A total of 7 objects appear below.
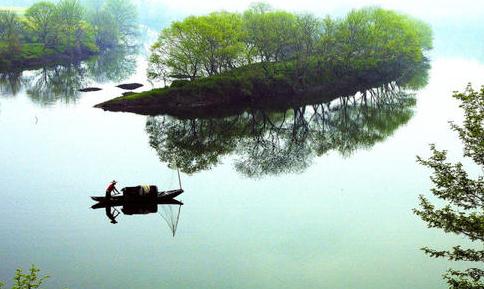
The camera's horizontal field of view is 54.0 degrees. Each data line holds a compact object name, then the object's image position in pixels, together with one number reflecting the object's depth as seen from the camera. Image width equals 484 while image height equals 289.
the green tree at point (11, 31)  151.35
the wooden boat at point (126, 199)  50.19
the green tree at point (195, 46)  99.62
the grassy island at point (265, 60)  99.56
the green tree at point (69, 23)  173.38
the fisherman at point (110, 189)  50.36
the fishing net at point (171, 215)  46.69
